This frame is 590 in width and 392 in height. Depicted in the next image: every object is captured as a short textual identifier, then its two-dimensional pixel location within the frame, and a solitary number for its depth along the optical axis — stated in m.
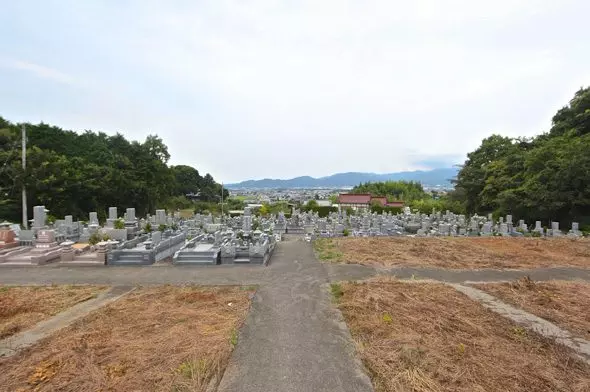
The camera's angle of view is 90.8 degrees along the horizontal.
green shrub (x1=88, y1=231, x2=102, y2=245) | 11.56
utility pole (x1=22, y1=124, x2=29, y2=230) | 18.00
